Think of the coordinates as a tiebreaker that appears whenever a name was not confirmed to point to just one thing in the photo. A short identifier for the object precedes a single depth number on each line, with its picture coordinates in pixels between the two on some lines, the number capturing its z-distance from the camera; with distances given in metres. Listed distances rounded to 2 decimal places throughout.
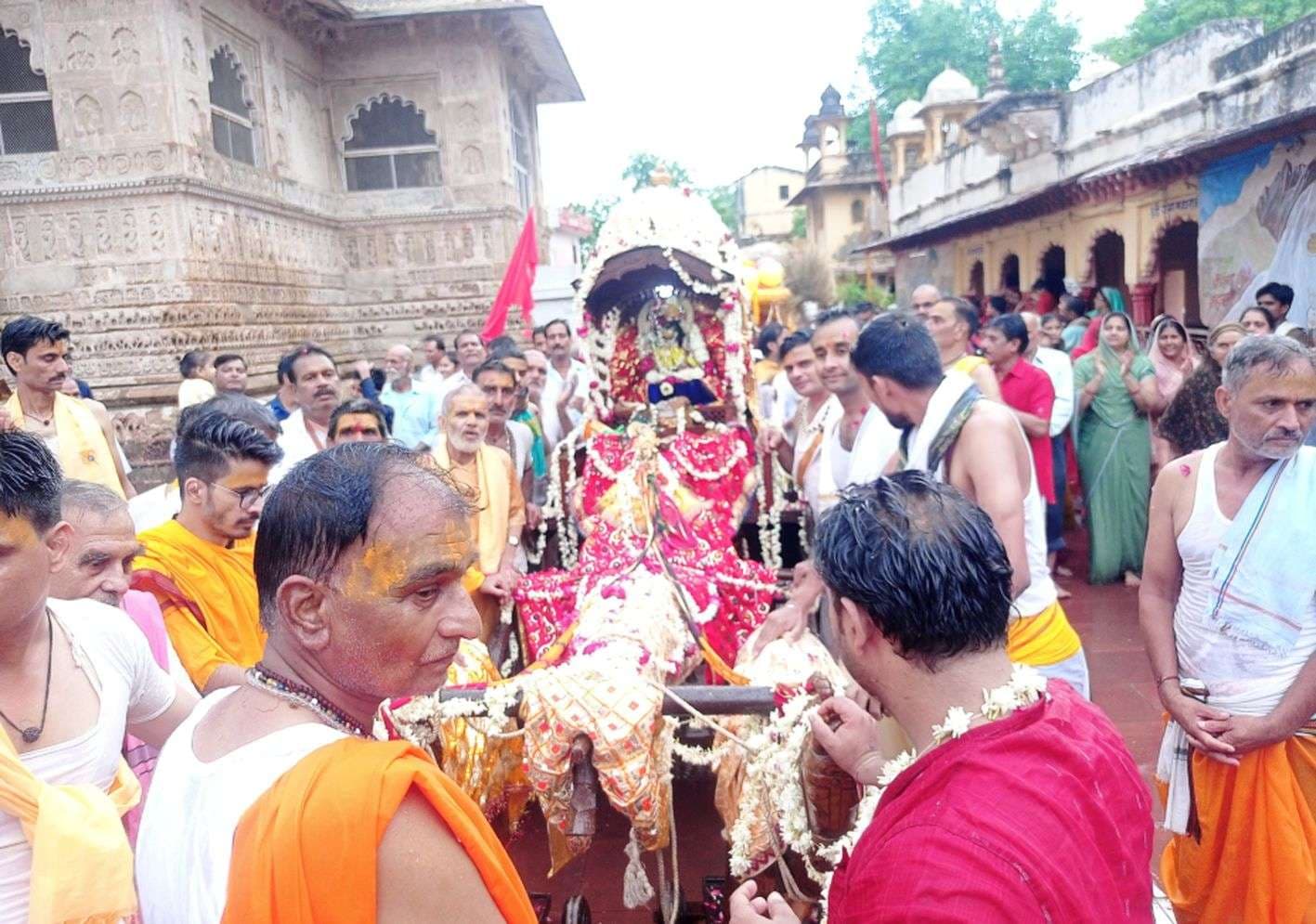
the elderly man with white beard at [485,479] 4.25
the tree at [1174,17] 29.62
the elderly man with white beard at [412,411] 7.36
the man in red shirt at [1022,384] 6.09
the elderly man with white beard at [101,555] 2.22
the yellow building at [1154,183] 8.60
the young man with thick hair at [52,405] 4.46
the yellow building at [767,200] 57.84
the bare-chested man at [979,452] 2.72
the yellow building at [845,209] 32.81
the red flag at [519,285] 9.94
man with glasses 2.54
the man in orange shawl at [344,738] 1.12
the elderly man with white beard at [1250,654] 2.48
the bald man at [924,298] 5.75
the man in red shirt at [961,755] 1.31
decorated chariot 2.71
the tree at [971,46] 38.66
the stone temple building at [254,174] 9.93
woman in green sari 6.89
